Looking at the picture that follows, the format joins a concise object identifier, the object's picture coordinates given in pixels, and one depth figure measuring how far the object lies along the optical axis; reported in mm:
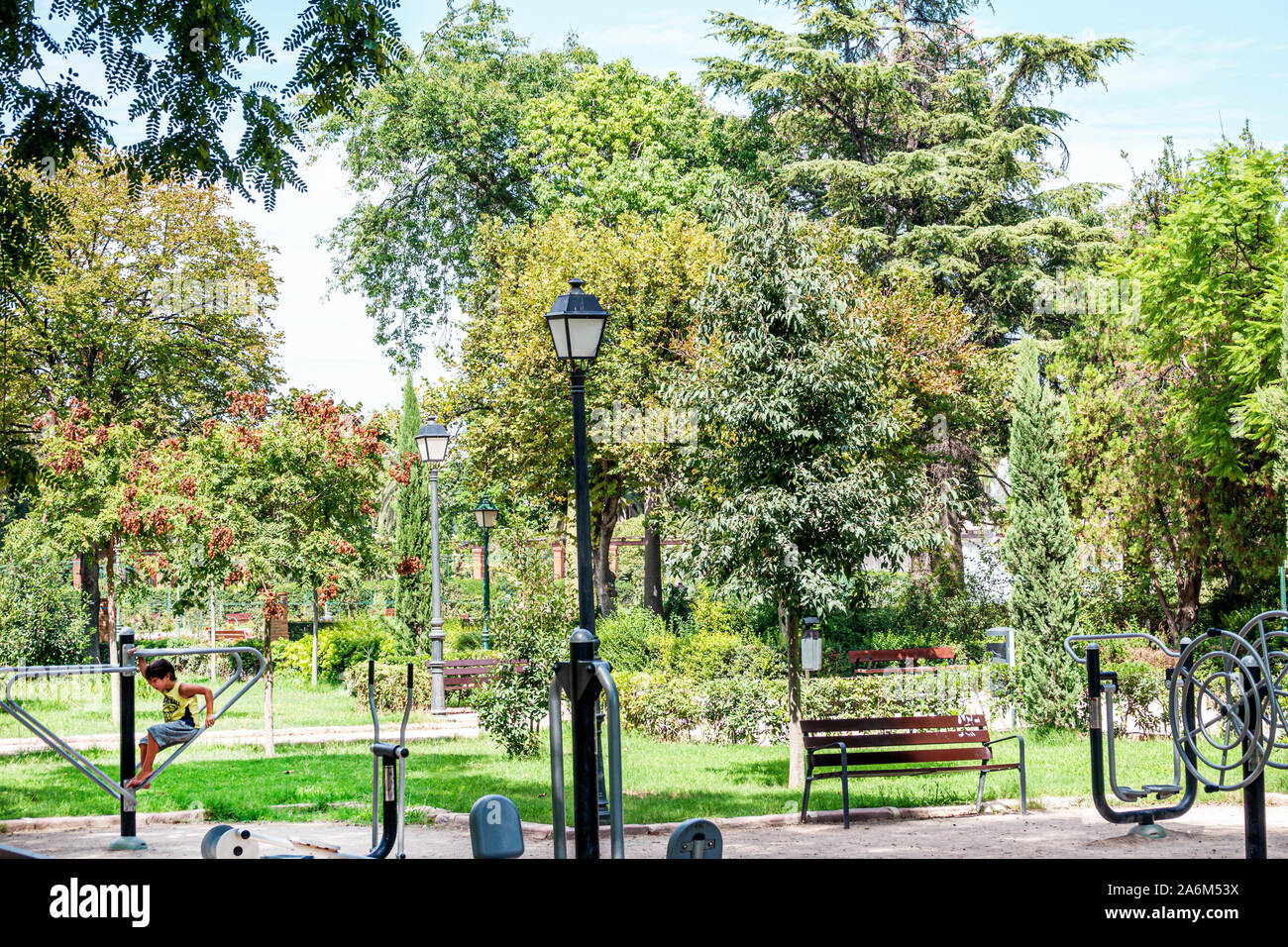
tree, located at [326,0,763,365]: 29109
